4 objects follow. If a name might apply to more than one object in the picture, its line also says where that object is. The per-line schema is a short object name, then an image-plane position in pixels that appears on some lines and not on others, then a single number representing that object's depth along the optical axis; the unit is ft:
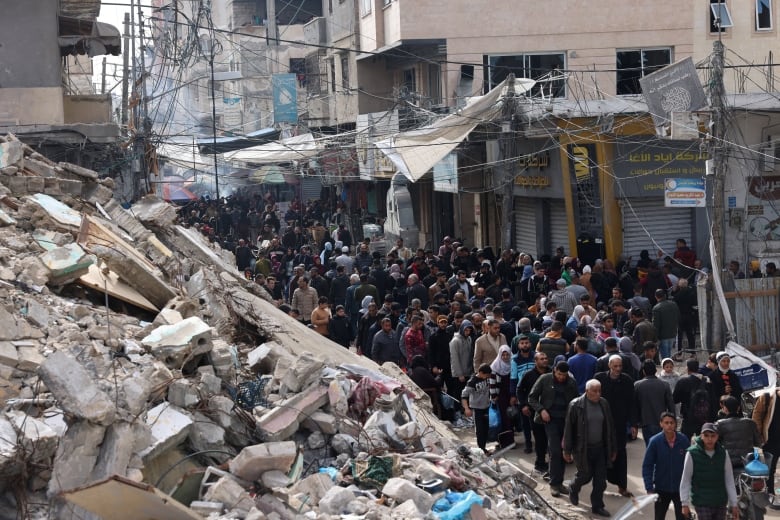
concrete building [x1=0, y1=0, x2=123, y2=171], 72.08
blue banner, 119.65
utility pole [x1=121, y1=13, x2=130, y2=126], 90.48
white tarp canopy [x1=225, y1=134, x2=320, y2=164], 96.73
